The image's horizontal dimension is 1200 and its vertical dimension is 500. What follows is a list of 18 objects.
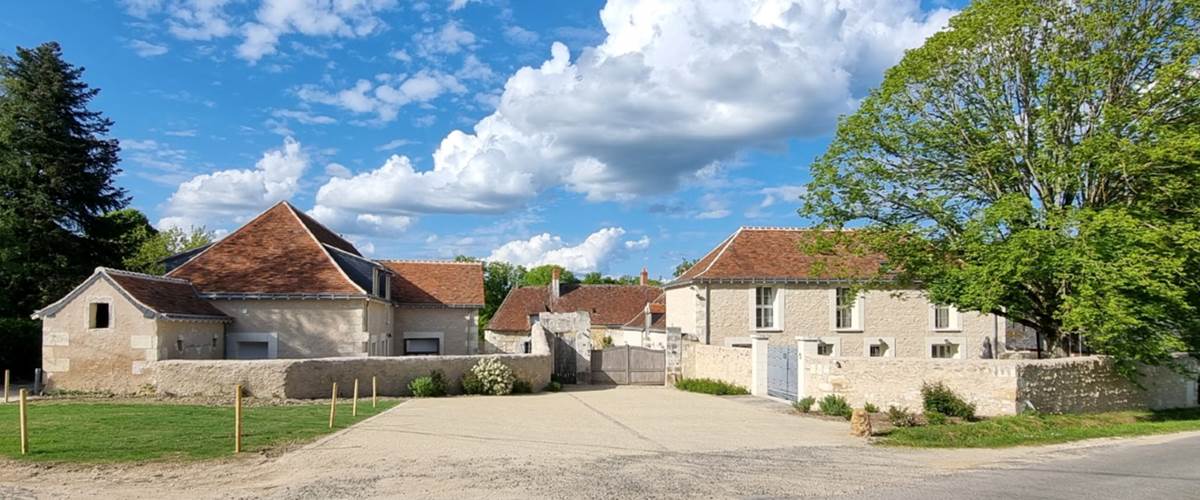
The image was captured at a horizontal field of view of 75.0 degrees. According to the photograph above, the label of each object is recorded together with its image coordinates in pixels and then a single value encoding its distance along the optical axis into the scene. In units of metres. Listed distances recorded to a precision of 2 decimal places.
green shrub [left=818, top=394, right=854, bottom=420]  17.89
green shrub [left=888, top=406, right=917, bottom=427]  15.77
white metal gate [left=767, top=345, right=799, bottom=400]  20.64
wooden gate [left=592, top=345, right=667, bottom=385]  28.05
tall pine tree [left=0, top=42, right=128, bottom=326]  28.34
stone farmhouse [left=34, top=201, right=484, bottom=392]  19.33
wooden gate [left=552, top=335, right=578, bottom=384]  28.20
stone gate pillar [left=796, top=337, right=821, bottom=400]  19.47
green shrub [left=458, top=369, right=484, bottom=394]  22.16
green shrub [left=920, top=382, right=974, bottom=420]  16.89
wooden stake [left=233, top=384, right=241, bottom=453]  11.16
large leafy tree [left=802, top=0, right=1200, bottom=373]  16.83
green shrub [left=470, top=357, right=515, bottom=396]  22.44
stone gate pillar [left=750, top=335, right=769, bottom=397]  22.69
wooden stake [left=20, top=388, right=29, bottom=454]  10.73
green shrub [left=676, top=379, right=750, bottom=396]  23.55
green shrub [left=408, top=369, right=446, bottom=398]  21.39
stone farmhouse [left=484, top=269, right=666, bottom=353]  47.06
